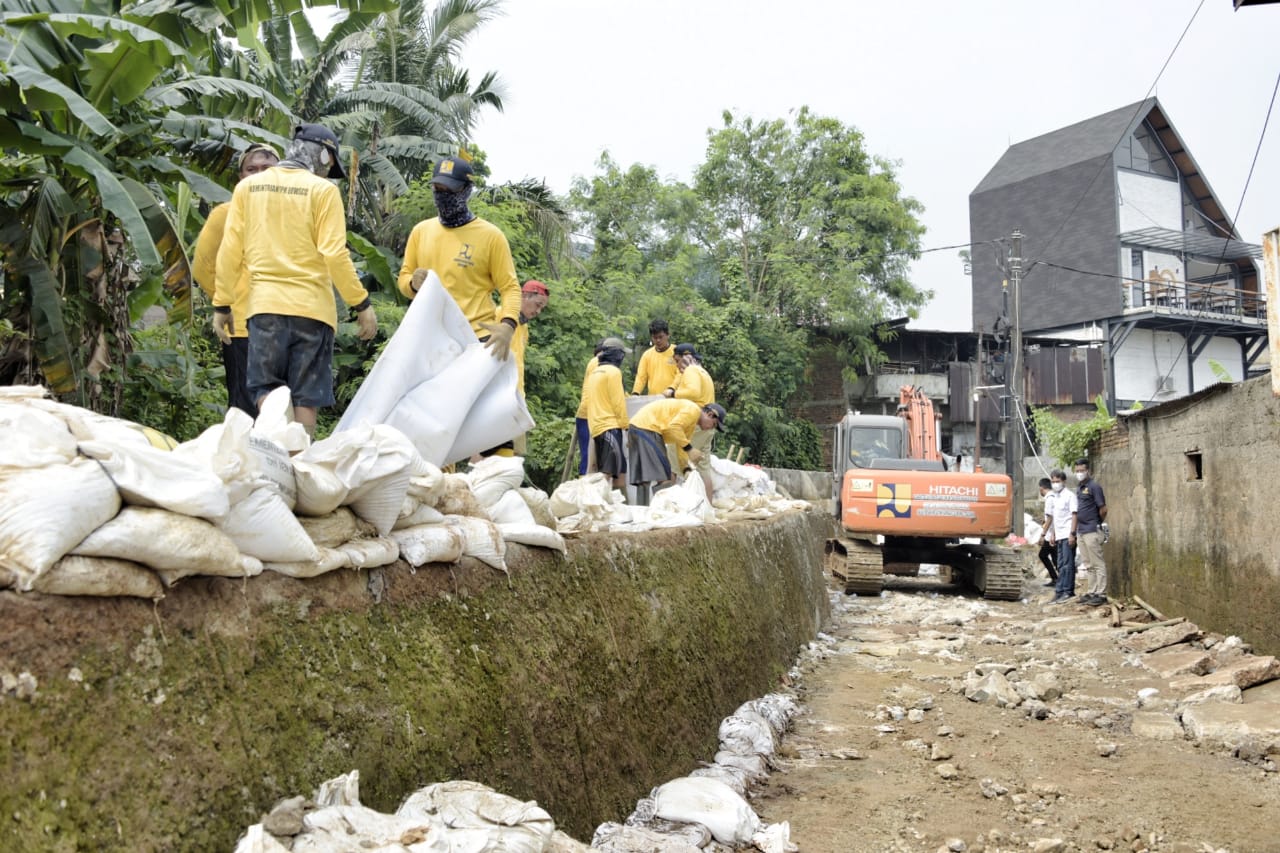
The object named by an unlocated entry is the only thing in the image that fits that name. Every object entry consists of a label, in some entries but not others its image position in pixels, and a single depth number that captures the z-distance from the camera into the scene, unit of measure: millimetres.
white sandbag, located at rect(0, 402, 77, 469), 1824
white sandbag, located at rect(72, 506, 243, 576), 1844
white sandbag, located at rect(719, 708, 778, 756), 5115
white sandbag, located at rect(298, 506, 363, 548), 2607
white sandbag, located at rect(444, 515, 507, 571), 3260
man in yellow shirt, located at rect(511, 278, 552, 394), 5874
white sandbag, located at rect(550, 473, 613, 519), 5543
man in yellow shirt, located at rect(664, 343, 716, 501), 9305
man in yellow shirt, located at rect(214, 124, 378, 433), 4219
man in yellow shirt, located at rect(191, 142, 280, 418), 4617
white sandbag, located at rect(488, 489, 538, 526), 3764
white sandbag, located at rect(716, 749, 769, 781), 4840
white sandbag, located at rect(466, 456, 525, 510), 3852
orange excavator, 13680
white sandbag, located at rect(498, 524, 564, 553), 3629
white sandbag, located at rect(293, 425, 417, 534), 2705
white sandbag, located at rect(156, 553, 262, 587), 1988
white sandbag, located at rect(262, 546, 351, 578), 2375
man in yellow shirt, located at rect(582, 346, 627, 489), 7742
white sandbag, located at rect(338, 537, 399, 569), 2627
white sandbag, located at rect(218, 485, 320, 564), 2230
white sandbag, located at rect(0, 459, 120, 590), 1712
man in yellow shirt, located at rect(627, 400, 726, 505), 8430
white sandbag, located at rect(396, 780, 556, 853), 2133
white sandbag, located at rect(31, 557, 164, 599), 1778
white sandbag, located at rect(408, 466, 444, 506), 3109
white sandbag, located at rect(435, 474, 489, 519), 3365
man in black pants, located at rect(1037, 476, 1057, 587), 14508
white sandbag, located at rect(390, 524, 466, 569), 2926
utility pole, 22844
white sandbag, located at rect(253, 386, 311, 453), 2754
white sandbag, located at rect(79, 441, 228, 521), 1896
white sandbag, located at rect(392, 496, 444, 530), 3025
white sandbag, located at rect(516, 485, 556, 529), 4082
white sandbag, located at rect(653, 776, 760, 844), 3775
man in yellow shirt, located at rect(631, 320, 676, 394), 10477
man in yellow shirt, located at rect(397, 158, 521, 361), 5375
